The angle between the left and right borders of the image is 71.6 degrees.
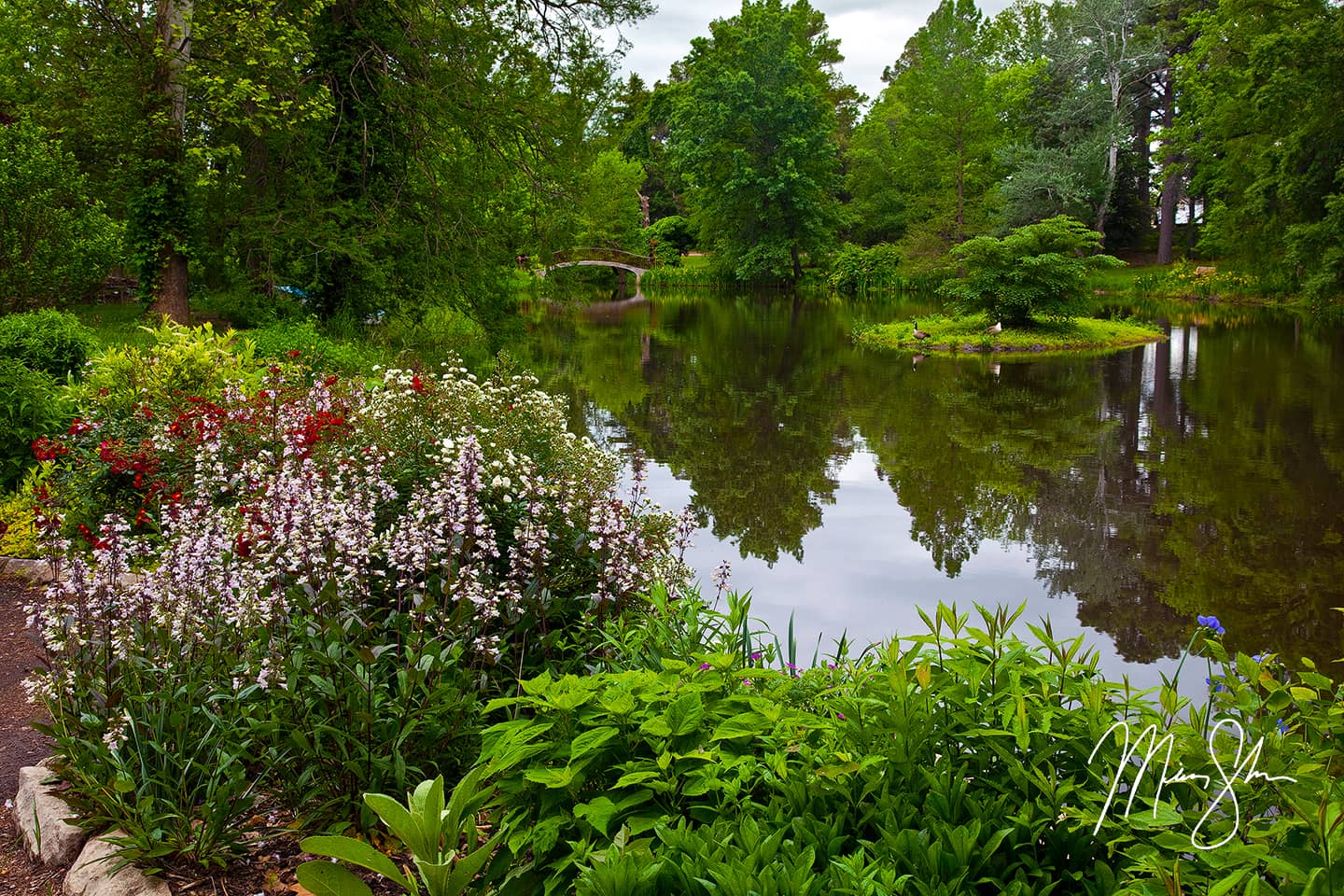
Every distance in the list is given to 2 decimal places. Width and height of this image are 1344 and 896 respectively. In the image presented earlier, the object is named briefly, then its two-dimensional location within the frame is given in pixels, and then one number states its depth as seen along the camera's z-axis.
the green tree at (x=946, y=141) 40.16
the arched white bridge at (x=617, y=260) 47.31
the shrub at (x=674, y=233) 56.50
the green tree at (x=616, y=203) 48.97
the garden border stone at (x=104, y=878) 2.67
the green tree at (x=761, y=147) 43.97
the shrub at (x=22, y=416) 6.88
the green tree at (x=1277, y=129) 24.19
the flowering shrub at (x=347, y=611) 2.98
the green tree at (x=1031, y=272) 22.30
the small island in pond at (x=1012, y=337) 22.05
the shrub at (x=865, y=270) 43.22
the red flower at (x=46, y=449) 6.33
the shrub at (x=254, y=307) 14.84
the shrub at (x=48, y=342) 7.77
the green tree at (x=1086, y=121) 38.16
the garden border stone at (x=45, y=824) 2.94
